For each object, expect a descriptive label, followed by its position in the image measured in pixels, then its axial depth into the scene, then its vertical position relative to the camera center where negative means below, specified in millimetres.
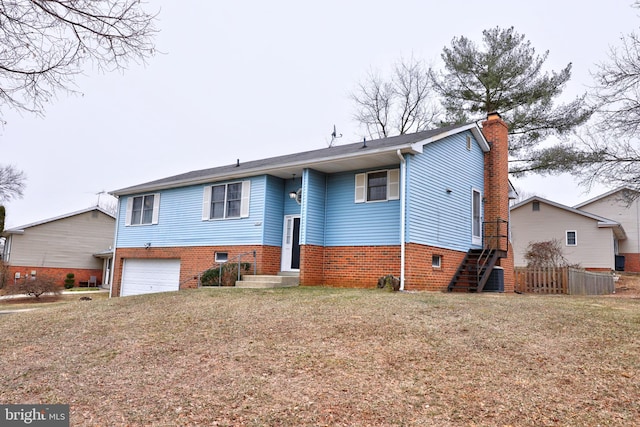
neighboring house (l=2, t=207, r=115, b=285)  28406 +1322
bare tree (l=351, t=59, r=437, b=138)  29344 +11867
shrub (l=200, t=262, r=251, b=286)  14659 -32
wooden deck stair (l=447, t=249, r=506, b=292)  14375 +410
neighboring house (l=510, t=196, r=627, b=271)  26219 +3196
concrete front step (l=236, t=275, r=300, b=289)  13562 -179
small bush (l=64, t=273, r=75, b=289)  29375 -815
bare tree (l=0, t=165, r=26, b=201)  40094 +7193
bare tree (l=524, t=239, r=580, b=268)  21766 +1448
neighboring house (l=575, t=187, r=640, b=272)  31094 +4440
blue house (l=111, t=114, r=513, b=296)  13133 +2101
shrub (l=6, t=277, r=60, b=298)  19641 -861
